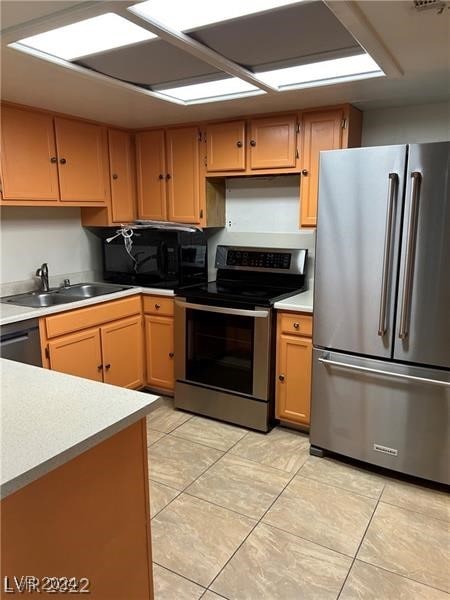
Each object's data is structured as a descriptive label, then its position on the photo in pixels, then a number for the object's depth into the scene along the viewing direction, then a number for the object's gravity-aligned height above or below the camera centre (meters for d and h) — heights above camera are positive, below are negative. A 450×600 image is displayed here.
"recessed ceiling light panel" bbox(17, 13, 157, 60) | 1.57 +0.71
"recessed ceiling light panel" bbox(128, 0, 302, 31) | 1.40 +0.70
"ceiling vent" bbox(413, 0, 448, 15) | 1.41 +0.70
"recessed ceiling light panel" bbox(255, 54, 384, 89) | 2.01 +0.72
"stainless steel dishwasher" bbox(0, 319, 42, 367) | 2.37 -0.67
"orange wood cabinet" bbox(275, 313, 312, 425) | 2.70 -0.92
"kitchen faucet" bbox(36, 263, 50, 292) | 3.11 -0.38
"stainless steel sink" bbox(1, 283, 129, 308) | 2.95 -0.53
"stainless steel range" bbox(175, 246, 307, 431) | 2.79 -0.78
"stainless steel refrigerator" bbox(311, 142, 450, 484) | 2.06 -0.42
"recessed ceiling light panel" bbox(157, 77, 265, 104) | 2.33 +0.73
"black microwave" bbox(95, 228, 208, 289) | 3.18 -0.28
